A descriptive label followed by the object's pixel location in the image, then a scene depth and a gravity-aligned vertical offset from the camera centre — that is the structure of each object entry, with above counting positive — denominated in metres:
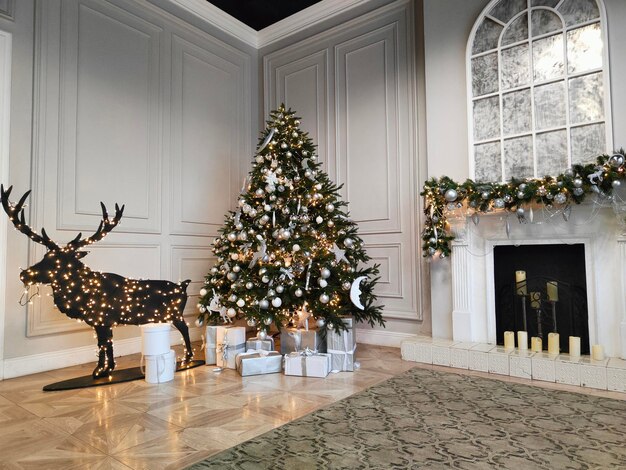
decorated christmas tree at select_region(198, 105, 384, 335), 3.43 +0.06
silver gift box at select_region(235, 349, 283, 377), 3.24 -0.79
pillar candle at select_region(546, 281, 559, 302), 3.36 -0.28
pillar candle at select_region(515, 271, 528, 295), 3.48 -0.23
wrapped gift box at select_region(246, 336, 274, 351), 3.60 -0.71
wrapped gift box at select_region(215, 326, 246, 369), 3.48 -0.69
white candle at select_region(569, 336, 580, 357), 3.11 -0.66
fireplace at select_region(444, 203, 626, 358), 3.10 -0.08
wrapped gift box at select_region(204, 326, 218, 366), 3.60 -0.72
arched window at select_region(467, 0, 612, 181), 3.23 +1.33
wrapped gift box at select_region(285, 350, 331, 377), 3.20 -0.79
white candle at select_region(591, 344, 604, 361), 3.01 -0.69
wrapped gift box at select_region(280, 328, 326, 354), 3.44 -0.66
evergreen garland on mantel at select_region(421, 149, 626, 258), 2.97 +0.47
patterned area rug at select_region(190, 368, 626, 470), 1.84 -0.87
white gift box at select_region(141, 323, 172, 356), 3.06 -0.55
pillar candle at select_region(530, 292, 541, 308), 3.44 -0.36
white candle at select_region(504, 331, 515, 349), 3.39 -0.66
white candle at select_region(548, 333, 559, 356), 3.17 -0.65
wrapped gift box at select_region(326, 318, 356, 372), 3.36 -0.71
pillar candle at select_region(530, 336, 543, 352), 3.27 -0.68
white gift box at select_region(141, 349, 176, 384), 3.06 -0.77
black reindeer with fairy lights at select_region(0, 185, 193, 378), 2.98 -0.24
